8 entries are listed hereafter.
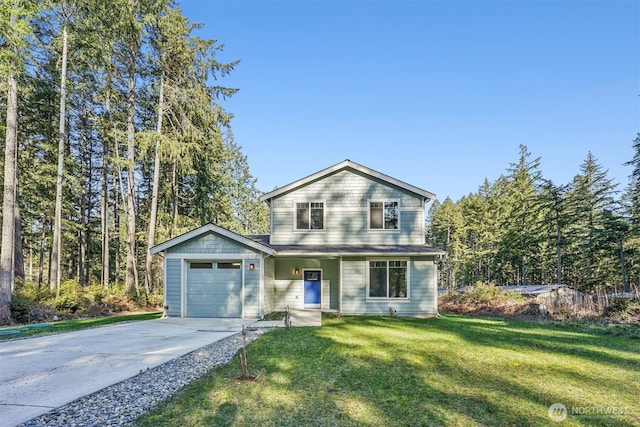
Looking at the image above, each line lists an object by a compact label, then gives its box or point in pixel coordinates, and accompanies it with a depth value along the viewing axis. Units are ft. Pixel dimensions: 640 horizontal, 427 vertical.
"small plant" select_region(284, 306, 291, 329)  31.21
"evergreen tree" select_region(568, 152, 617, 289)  86.14
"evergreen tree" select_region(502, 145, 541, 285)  99.11
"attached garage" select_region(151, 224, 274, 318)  39.17
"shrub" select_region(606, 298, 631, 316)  37.89
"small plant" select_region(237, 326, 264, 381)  15.50
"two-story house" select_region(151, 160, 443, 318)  39.45
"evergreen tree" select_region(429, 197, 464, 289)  135.33
